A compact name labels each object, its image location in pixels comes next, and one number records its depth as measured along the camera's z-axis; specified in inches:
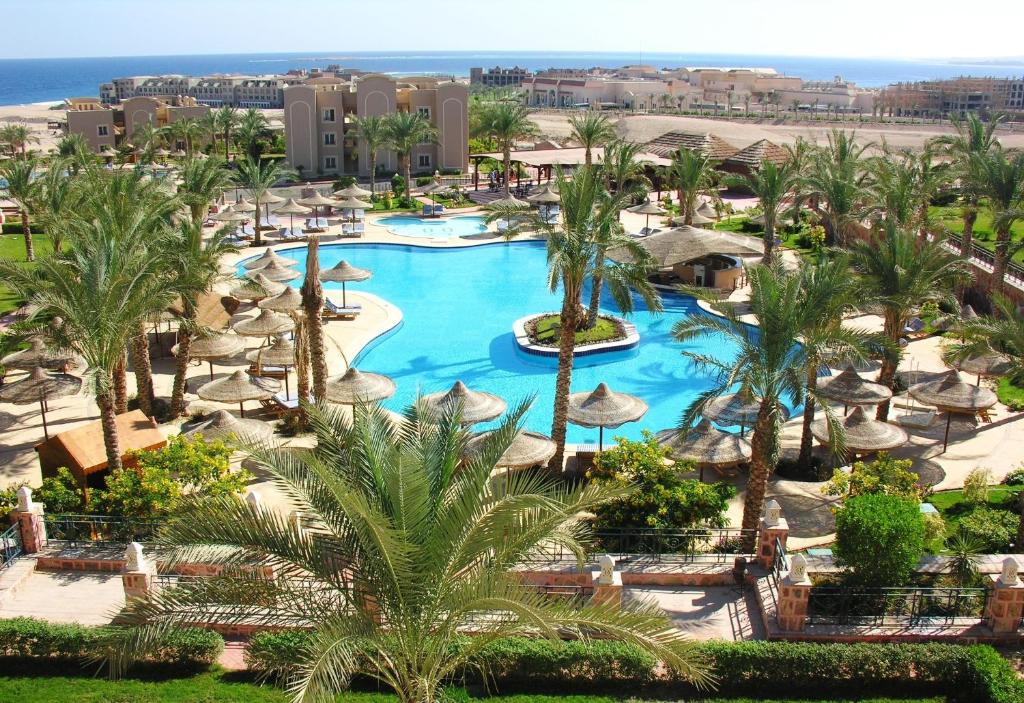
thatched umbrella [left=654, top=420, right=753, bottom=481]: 698.2
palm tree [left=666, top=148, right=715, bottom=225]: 1454.2
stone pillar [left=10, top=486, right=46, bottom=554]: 601.0
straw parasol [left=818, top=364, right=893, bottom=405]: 794.2
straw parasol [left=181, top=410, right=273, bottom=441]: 735.1
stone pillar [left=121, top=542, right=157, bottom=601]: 528.1
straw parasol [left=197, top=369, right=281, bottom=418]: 836.0
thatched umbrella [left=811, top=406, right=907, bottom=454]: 730.8
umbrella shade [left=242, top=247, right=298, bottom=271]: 1238.3
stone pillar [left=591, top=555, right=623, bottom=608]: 523.2
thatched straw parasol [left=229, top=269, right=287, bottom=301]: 1102.0
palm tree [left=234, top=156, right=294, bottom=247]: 1587.1
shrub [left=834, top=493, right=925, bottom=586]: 519.2
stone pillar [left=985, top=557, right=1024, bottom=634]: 514.6
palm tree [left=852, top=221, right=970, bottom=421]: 834.2
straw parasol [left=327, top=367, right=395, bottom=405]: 810.7
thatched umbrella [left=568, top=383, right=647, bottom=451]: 758.5
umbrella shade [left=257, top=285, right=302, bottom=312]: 1021.8
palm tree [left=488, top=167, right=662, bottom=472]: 720.3
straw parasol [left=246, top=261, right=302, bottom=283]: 1209.0
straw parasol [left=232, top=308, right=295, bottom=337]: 993.5
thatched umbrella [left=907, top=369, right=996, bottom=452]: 800.9
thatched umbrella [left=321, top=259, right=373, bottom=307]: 1201.6
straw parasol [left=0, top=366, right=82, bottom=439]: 799.7
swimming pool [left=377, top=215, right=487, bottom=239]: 1745.8
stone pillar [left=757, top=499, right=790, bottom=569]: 572.4
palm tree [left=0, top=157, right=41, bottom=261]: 1283.2
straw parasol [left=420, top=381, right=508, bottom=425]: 736.3
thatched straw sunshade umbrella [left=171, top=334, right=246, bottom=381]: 935.0
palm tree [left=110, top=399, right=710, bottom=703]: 360.5
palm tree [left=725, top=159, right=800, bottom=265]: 1243.2
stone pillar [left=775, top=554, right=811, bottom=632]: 515.2
